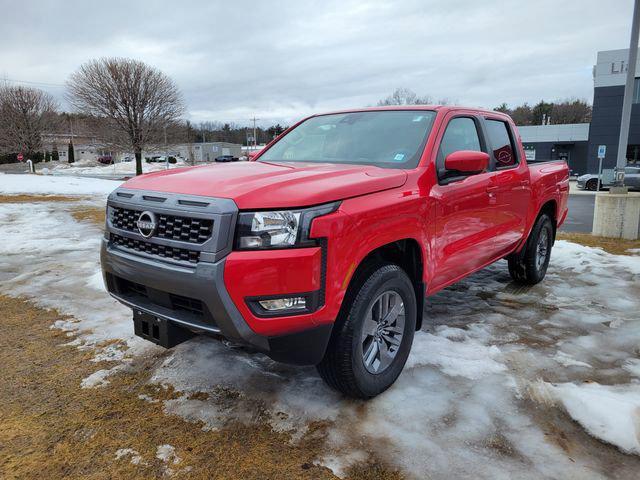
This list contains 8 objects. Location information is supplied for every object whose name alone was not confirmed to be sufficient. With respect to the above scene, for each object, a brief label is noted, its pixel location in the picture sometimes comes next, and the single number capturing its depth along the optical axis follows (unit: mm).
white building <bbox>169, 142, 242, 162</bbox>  87375
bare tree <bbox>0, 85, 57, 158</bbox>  46125
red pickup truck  2316
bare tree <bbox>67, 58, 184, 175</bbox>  34000
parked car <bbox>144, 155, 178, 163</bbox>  63312
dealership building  35312
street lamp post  8711
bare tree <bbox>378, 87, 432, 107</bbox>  56562
